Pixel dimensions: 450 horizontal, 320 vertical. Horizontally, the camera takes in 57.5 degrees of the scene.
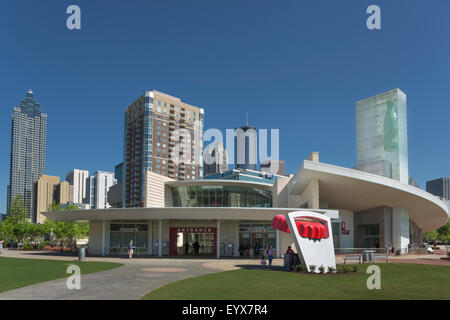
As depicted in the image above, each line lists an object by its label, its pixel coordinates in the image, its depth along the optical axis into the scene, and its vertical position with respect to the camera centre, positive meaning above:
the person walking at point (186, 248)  40.84 -4.70
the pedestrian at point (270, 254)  25.63 -3.33
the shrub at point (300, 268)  22.72 -3.72
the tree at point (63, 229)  64.38 -4.59
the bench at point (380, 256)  31.48 -4.19
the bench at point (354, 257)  29.27 -3.99
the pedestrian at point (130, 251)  34.00 -4.24
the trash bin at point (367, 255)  30.44 -3.99
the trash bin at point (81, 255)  30.83 -4.14
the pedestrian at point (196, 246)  40.53 -4.47
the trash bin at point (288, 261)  23.91 -3.52
